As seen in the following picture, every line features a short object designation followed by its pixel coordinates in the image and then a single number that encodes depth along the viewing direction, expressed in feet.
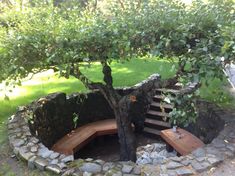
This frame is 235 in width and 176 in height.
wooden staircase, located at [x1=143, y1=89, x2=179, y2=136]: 17.35
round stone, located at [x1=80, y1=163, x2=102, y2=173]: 10.19
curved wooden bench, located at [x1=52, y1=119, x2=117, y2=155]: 15.14
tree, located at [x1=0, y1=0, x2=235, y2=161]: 9.66
